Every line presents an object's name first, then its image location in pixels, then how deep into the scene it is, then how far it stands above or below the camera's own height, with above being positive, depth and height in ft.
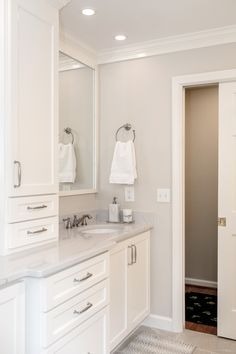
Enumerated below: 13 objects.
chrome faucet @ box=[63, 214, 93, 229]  9.43 -1.25
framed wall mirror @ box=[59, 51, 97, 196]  9.62 +1.45
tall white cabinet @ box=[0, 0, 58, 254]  6.06 +1.00
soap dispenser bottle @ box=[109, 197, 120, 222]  10.42 -1.07
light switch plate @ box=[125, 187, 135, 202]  10.55 -0.52
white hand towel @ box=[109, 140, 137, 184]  10.23 +0.38
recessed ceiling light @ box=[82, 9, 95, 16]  8.01 +3.82
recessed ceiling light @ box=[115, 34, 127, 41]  9.48 +3.84
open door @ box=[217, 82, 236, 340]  9.46 -0.98
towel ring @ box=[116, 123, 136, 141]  10.57 +1.53
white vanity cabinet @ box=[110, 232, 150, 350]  8.11 -2.77
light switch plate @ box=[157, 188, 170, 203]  10.02 -0.52
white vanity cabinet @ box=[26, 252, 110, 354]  5.35 -2.27
